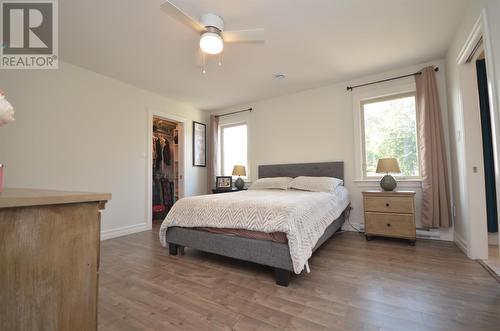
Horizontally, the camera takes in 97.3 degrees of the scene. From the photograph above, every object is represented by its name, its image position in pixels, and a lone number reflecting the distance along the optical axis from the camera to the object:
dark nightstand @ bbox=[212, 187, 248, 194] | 4.49
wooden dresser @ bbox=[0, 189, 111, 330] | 0.58
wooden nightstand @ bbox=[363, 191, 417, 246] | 2.81
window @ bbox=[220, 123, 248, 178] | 4.94
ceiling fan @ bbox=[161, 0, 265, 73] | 2.02
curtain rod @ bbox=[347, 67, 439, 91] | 3.11
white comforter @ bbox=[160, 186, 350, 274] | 1.83
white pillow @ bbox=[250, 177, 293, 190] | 3.71
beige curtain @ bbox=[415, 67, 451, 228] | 2.88
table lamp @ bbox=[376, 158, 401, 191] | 3.02
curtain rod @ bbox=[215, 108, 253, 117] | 4.76
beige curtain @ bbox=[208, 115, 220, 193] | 5.07
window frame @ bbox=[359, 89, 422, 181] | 3.20
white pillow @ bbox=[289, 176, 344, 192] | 3.20
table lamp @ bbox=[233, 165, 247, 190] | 4.48
